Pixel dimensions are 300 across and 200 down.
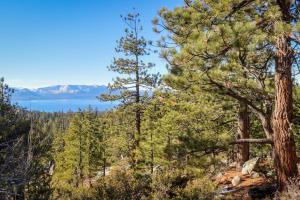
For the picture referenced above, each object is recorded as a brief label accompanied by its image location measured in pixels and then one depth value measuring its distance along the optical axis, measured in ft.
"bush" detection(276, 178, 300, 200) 22.98
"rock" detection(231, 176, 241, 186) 44.67
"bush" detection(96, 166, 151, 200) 32.78
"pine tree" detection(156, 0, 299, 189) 22.31
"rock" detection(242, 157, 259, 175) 47.37
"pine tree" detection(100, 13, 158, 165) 69.77
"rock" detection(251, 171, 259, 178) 45.42
